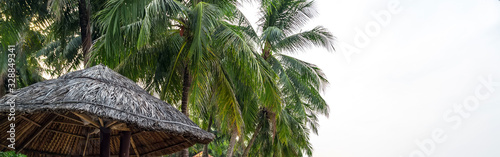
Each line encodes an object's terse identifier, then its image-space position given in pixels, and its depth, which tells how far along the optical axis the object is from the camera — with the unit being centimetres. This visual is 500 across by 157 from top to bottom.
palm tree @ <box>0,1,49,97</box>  916
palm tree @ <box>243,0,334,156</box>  1199
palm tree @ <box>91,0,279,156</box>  762
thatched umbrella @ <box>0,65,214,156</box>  522
